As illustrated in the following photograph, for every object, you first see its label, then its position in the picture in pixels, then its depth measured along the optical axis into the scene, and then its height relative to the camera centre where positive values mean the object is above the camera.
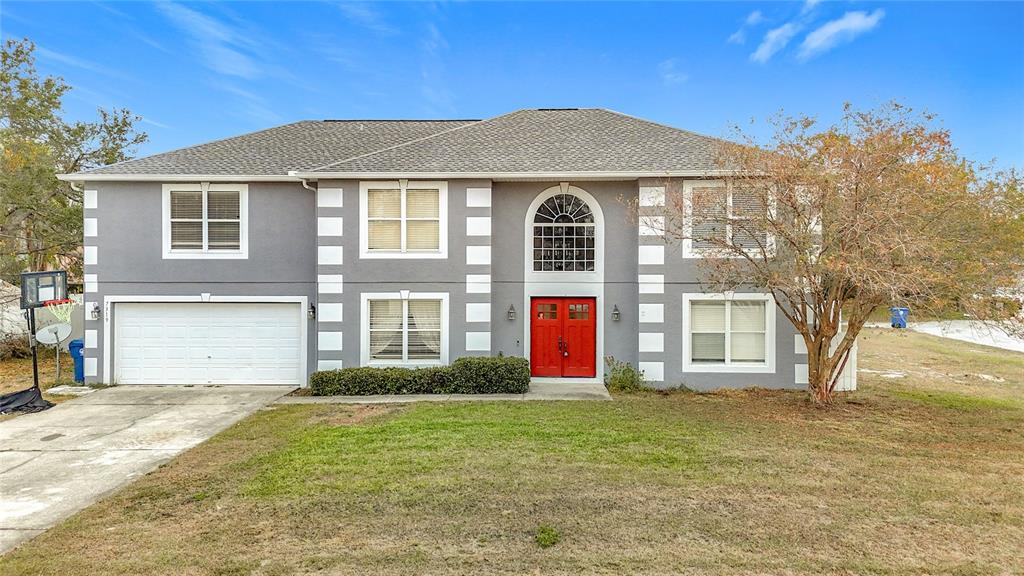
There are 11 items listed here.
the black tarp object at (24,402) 9.43 -2.31
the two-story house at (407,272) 11.23 +0.52
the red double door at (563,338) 11.81 -1.14
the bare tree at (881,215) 7.80 +1.42
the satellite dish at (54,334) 11.52 -1.04
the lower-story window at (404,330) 11.45 -0.92
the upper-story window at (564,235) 11.83 +1.50
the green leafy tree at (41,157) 15.51 +5.03
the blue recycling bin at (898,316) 9.36 -0.49
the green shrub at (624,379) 11.08 -2.09
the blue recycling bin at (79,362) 11.88 -1.79
